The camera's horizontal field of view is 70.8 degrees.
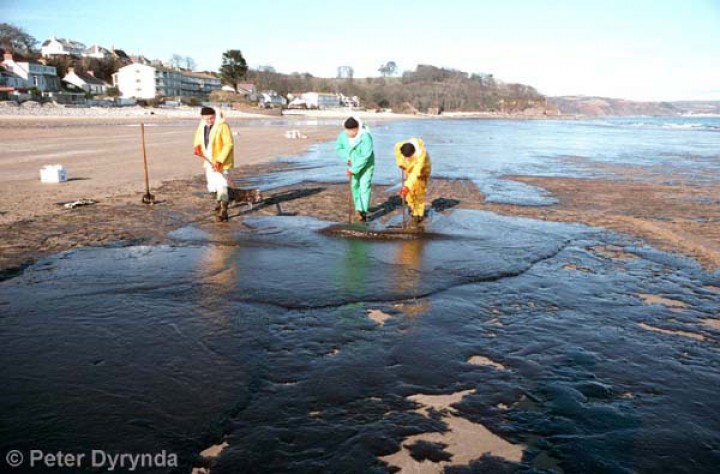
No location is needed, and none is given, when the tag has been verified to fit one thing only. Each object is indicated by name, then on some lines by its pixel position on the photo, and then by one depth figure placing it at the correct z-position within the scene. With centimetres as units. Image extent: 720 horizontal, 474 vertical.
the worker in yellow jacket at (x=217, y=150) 861
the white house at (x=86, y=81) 8775
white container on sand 1188
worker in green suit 865
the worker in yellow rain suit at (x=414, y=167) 862
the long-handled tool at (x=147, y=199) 995
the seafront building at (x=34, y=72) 7706
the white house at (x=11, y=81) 7225
